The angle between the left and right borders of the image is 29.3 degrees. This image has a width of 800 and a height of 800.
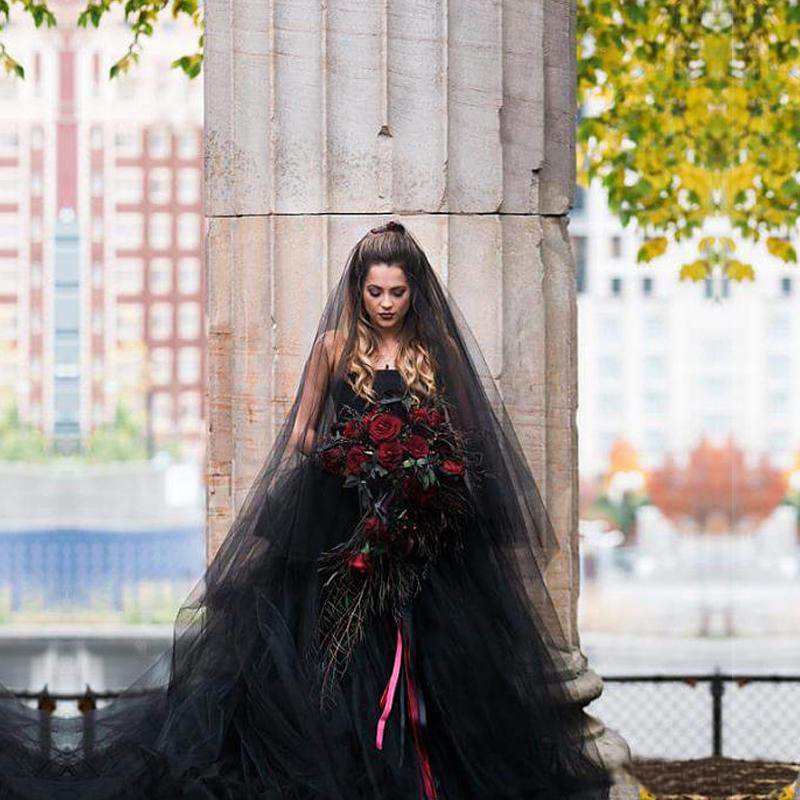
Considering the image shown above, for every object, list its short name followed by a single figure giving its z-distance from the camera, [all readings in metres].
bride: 4.92
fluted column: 5.77
